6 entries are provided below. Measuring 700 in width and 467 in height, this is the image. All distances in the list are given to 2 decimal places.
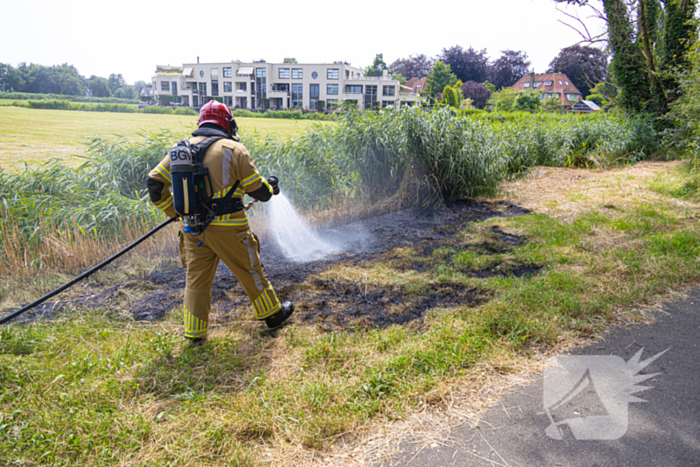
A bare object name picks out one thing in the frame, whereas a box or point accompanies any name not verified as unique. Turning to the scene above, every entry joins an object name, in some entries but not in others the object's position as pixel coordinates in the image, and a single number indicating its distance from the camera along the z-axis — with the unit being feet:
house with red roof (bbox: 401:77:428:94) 227.90
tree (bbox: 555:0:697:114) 41.55
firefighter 10.06
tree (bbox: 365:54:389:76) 216.37
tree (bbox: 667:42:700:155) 27.25
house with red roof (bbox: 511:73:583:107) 196.70
